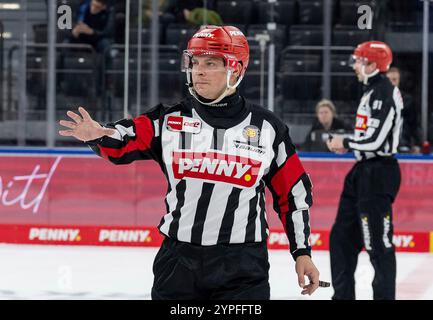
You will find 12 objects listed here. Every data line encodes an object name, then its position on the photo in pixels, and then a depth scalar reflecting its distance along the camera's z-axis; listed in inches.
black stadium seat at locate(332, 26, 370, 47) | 605.9
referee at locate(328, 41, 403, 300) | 418.3
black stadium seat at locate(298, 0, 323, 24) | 628.4
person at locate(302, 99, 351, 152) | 615.8
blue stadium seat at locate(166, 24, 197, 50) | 616.4
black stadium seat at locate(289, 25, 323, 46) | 629.9
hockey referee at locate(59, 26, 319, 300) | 241.9
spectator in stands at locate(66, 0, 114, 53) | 609.0
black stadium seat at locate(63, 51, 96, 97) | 615.5
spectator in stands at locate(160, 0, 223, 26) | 619.2
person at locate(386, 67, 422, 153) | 621.9
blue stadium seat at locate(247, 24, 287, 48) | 622.2
